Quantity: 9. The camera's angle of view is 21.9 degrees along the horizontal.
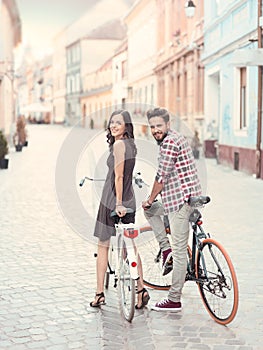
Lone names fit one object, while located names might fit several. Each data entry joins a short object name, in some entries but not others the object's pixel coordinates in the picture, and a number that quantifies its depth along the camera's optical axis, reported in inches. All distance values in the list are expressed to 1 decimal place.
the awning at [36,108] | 3262.8
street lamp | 868.0
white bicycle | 204.7
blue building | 641.6
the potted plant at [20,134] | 1072.7
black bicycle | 199.5
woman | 210.1
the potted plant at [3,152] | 719.1
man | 201.8
